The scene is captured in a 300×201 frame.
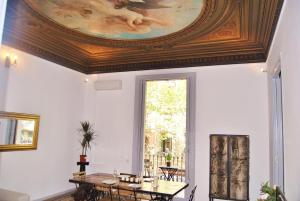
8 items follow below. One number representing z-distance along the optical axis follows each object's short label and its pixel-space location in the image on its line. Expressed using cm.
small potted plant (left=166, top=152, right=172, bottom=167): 682
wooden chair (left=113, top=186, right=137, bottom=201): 404
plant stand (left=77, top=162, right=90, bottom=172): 613
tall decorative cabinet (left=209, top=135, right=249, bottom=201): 511
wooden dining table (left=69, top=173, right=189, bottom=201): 375
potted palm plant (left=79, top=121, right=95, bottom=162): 632
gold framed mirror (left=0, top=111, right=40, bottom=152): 461
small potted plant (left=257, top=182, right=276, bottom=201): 239
